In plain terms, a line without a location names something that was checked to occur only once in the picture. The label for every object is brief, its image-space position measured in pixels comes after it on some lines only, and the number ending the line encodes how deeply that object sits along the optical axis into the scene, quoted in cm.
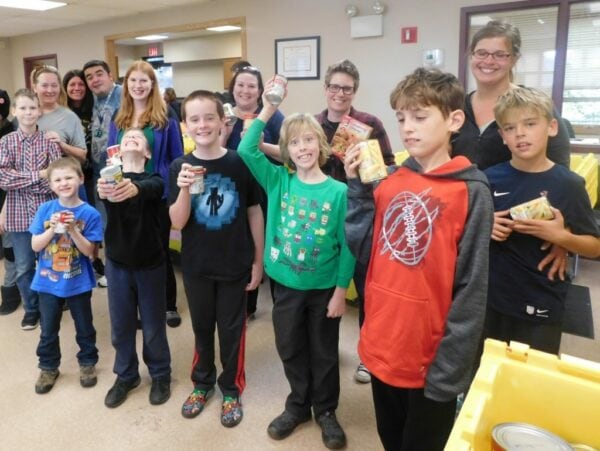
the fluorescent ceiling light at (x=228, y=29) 854
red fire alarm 456
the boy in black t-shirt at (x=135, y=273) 183
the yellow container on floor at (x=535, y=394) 76
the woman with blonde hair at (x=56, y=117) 254
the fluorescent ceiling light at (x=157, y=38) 945
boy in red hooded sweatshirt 109
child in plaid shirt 239
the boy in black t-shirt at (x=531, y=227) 128
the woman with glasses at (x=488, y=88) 151
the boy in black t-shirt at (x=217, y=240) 171
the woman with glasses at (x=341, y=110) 194
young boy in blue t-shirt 200
